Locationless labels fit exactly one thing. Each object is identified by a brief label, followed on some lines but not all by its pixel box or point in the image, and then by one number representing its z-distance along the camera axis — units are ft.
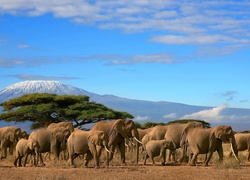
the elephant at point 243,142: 94.22
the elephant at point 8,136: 92.22
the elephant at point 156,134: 95.35
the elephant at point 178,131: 88.48
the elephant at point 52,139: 84.53
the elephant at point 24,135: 95.02
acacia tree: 165.58
